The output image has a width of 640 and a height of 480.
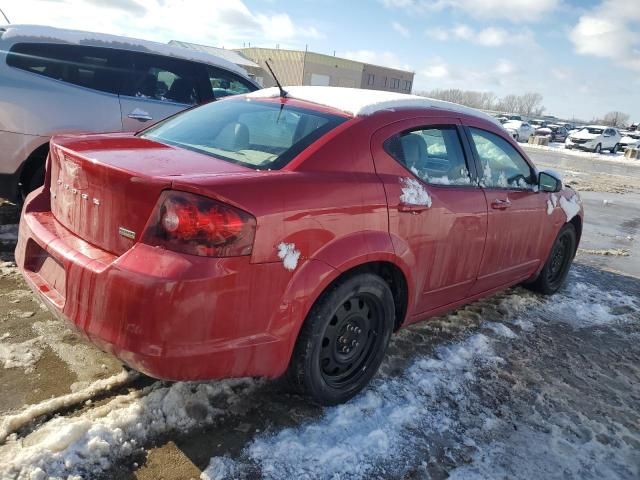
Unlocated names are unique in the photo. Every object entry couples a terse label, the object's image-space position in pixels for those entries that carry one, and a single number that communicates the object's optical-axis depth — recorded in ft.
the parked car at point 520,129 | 122.72
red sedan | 6.81
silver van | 14.44
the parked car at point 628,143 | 119.85
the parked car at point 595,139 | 107.14
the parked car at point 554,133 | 138.21
